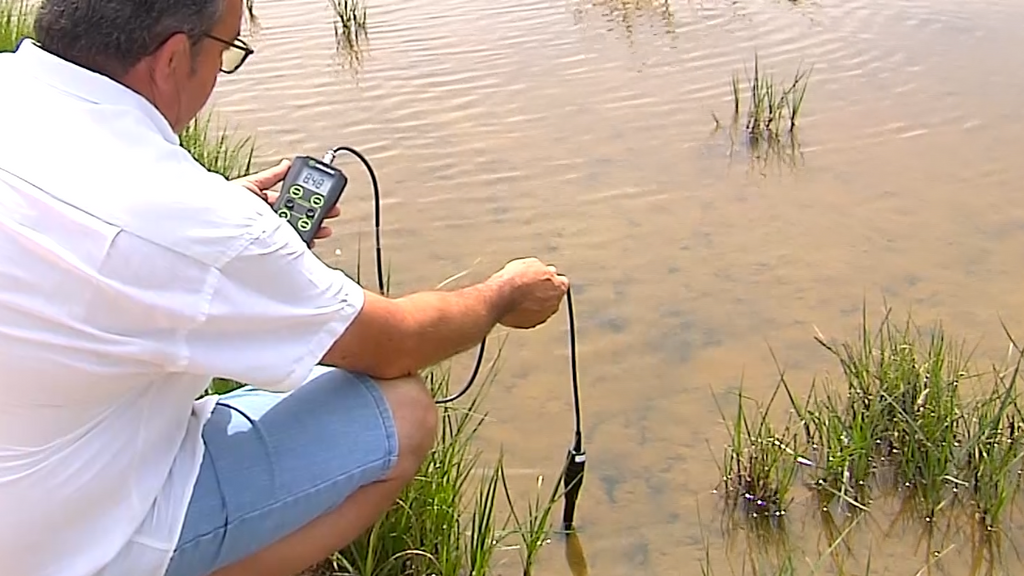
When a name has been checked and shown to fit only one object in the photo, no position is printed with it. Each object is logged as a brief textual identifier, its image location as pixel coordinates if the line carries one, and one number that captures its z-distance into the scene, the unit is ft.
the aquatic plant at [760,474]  9.74
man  5.30
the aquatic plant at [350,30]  21.58
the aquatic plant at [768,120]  16.98
